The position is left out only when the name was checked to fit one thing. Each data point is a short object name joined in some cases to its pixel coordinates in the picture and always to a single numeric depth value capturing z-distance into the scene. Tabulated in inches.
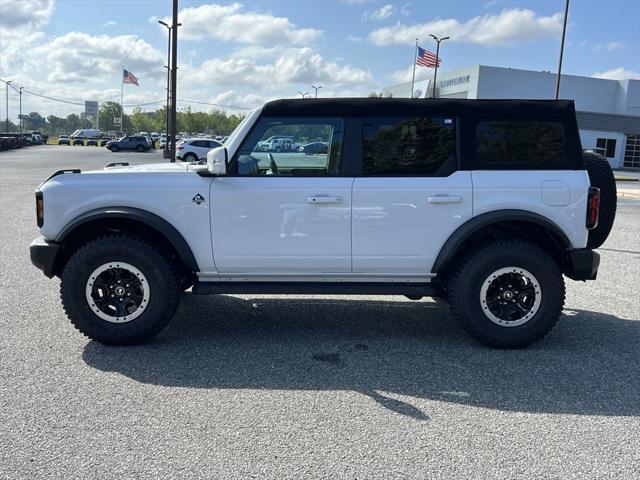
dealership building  1889.8
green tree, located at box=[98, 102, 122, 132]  5856.3
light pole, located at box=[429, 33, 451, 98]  1683.1
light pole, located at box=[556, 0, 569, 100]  1155.0
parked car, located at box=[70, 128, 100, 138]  3275.8
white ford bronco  171.3
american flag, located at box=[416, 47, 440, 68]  1465.3
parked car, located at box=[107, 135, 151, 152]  1945.1
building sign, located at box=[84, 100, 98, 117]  4104.3
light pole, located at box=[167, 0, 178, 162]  764.3
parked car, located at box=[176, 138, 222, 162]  1214.3
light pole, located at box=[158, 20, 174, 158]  1338.6
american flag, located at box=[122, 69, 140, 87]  2041.3
